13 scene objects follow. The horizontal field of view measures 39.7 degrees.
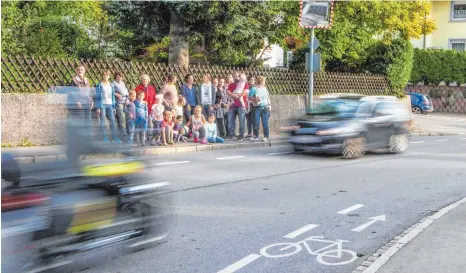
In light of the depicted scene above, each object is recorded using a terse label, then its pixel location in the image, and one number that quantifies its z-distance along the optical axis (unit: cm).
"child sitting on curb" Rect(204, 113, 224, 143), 1752
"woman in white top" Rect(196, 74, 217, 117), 1814
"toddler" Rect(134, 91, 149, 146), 1584
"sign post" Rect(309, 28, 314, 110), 2061
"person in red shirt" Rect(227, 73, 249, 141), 1866
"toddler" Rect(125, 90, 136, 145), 1559
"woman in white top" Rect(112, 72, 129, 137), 1571
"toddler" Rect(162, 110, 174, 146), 1638
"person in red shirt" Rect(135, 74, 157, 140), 1656
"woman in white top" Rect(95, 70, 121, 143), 1505
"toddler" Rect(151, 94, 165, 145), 1620
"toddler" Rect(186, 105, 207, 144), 1738
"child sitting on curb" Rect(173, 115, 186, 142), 1694
